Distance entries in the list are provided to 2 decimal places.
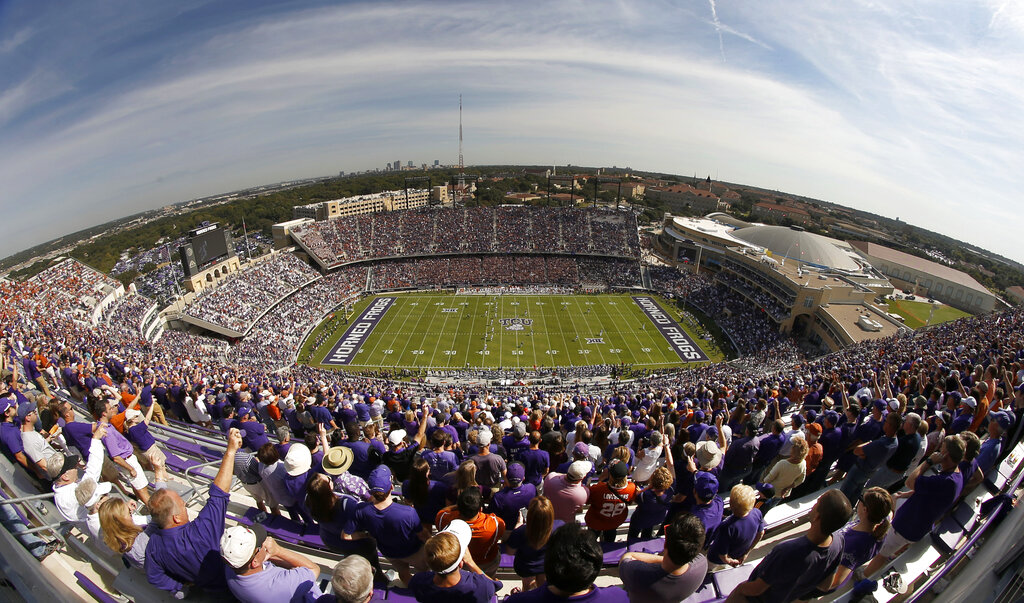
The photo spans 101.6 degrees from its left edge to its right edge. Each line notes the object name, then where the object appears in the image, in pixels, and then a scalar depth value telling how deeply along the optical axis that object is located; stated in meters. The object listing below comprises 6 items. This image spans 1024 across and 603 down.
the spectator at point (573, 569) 2.22
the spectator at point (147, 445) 5.10
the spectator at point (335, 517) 3.56
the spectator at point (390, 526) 3.45
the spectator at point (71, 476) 3.54
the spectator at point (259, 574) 2.57
